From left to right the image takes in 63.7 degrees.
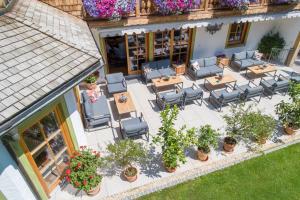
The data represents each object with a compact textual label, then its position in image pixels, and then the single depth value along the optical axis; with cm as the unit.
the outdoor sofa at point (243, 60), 1520
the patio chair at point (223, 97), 1180
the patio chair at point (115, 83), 1263
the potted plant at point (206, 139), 901
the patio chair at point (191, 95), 1188
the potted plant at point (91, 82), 1337
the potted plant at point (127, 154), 836
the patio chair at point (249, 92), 1221
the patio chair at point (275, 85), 1277
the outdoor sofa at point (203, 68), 1423
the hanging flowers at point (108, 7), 1018
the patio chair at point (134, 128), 996
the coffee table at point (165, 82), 1297
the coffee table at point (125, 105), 1105
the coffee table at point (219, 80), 1324
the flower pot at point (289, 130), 1070
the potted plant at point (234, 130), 969
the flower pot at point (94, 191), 830
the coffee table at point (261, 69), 1420
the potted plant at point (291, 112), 1022
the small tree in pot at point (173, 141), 836
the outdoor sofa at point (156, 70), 1372
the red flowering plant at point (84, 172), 776
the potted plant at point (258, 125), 951
